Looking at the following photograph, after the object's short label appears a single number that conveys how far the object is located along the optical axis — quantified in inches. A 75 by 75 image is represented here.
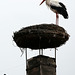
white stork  861.8
